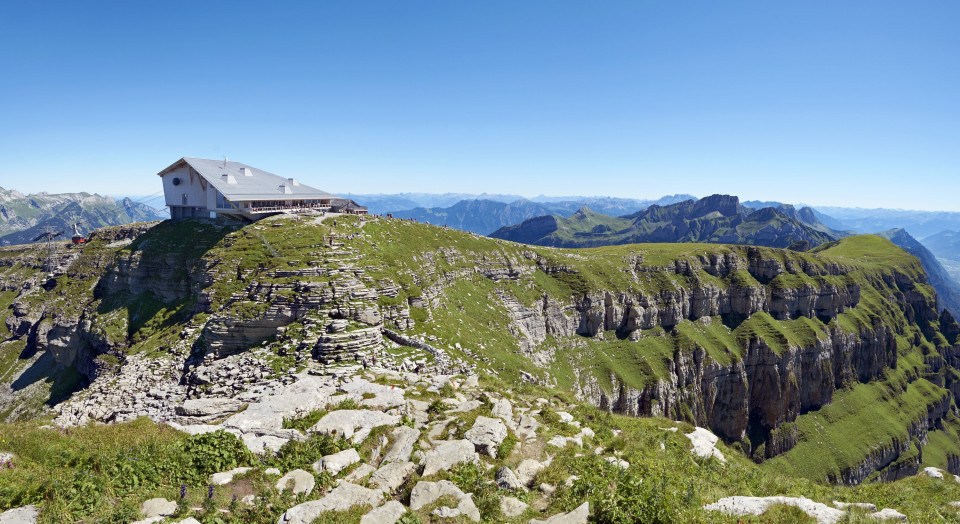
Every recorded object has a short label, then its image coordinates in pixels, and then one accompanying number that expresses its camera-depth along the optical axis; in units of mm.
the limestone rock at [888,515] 12797
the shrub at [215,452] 14836
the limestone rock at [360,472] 15523
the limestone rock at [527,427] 21391
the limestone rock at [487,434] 18578
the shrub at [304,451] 16253
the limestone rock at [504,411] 22550
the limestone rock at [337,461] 16047
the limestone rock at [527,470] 16328
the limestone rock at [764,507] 12789
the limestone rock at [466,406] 24192
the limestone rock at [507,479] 15283
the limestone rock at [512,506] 13758
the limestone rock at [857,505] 14016
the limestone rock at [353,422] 19500
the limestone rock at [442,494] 13273
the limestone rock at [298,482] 14258
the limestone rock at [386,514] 12539
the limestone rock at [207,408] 26844
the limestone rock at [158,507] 11641
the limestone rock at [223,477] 14180
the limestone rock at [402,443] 17375
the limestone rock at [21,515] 10438
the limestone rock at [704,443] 21938
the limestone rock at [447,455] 16198
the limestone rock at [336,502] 12195
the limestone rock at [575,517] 12311
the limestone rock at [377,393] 24688
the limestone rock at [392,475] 15089
